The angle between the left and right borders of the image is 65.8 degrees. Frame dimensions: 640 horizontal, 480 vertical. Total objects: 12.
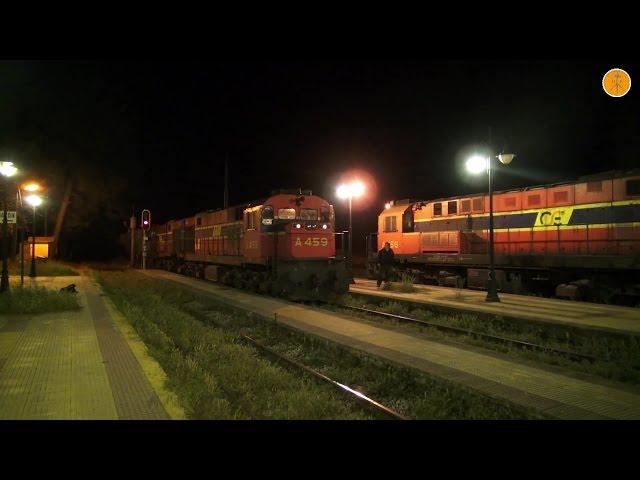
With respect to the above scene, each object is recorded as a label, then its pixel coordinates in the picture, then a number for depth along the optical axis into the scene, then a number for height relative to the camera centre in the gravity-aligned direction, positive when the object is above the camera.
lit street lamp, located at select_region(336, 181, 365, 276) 22.31 +2.82
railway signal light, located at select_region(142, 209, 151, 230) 34.31 +2.26
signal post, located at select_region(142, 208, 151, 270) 34.32 +2.21
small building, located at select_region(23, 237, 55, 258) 42.66 +0.25
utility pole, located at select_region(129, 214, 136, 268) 41.20 +0.75
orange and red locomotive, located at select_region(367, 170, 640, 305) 14.53 +0.51
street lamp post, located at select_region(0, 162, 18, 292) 15.49 +1.36
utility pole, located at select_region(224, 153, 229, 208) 33.83 +4.77
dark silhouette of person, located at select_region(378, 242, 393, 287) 20.11 -0.36
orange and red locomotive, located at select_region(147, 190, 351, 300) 16.55 +0.13
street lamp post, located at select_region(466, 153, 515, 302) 15.04 +0.08
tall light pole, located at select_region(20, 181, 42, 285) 22.76 +2.91
